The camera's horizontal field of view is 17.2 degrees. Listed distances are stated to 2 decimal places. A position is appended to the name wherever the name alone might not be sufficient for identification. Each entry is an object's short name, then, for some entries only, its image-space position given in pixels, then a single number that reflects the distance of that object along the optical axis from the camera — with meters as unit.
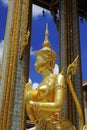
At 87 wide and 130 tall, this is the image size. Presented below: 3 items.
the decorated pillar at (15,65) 4.86
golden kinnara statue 3.25
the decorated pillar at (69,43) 5.34
